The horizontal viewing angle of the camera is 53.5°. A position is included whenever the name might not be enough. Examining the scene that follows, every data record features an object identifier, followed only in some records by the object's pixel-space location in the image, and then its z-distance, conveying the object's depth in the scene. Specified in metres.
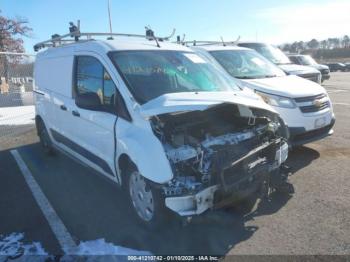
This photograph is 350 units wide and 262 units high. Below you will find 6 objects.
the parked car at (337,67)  48.12
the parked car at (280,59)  10.39
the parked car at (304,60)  19.78
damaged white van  3.37
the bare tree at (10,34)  29.45
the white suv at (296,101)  5.71
